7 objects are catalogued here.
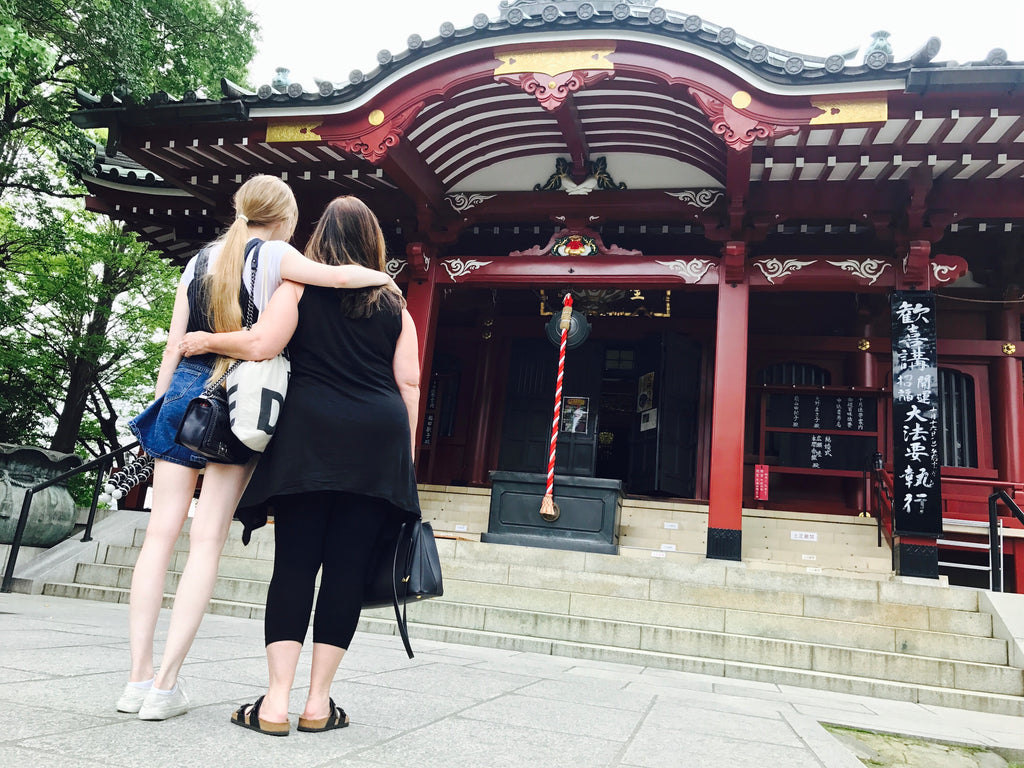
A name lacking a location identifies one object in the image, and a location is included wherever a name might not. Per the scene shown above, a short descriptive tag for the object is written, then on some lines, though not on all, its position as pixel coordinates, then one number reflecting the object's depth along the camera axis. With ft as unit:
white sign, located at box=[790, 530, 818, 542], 27.99
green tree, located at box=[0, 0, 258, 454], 32.27
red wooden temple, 21.17
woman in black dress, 6.63
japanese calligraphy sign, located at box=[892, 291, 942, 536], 21.83
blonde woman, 6.79
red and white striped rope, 23.77
